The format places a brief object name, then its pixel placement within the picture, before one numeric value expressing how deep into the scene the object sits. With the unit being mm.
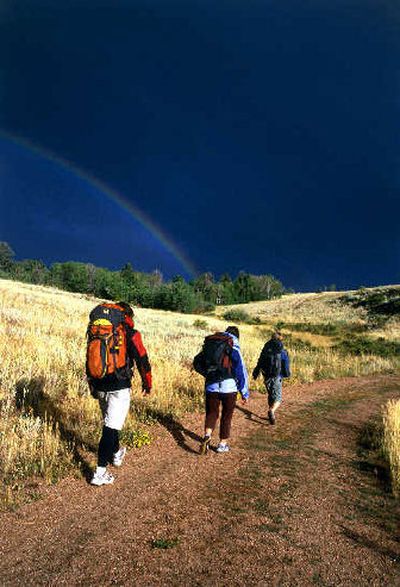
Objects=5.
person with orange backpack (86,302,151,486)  4602
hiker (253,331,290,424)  9094
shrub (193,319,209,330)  30766
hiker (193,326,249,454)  6148
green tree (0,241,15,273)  132750
